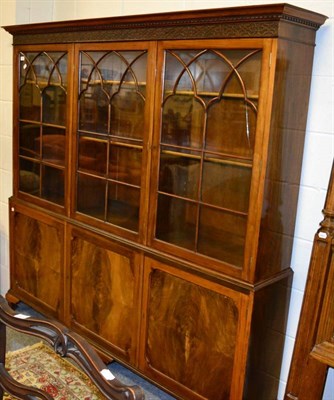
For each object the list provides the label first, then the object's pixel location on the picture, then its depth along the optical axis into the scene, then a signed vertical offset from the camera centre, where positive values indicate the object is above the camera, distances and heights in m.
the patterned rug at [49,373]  2.50 -1.44
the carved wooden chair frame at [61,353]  0.92 -0.52
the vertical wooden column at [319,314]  1.72 -0.70
